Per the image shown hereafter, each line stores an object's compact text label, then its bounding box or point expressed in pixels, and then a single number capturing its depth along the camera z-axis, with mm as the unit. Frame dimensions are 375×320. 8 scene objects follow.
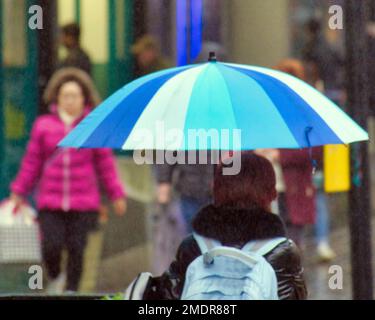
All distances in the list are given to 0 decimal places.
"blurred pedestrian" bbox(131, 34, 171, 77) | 20172
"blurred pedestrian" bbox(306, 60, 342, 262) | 20109
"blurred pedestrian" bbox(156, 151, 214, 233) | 16906
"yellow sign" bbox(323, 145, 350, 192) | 16703
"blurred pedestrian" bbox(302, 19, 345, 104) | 20359
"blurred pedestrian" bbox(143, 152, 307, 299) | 9883
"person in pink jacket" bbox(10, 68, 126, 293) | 17094
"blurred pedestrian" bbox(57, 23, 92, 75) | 20016
